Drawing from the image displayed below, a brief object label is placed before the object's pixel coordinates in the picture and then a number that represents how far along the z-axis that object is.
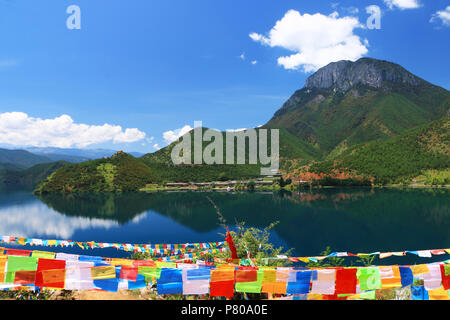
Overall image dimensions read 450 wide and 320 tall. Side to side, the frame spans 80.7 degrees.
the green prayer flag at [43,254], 8.86
